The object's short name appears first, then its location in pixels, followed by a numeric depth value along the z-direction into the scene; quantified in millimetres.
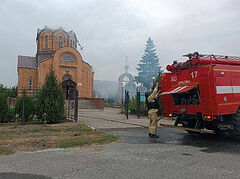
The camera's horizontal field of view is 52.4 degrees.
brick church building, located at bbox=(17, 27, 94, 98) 42906
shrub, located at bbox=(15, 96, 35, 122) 12281
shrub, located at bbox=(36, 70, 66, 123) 12281
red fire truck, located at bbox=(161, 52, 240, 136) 7527
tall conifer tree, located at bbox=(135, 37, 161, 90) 60094
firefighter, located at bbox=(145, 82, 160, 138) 9062
